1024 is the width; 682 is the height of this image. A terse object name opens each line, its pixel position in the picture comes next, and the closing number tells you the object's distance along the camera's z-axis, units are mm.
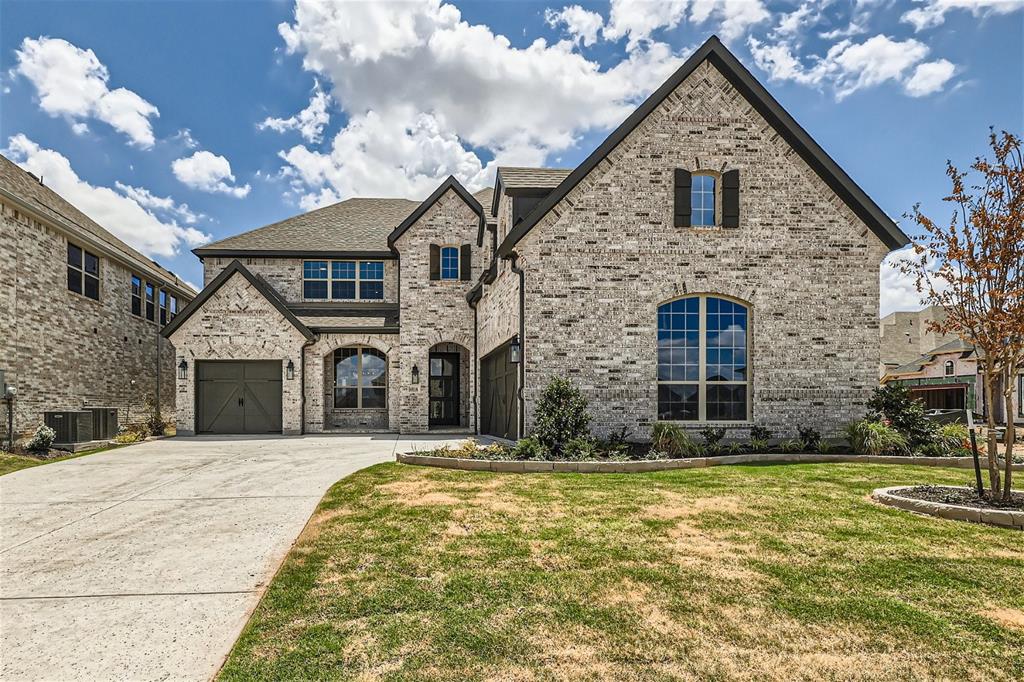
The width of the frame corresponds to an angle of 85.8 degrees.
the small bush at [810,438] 11781
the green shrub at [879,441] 11250
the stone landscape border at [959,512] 6109
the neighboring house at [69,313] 14859
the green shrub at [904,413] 11500
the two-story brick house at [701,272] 12062
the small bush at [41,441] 13305
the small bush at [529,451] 10422
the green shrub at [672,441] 11008
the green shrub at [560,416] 10930
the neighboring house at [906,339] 37344
